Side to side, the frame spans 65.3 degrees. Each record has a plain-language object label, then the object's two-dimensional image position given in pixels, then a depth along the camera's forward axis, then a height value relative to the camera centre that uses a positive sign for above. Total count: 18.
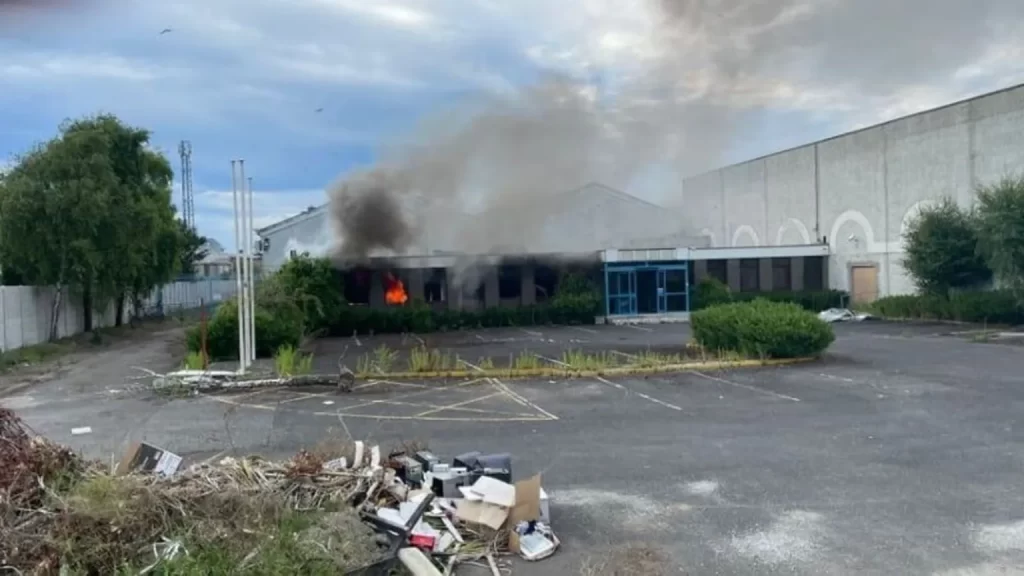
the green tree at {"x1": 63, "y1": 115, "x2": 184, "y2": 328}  26.89 +2.97
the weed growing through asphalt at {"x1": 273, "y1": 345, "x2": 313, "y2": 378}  16.69 -1.55
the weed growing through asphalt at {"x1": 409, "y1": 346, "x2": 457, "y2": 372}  17.36 -1.64
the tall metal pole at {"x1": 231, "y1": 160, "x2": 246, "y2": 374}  17.58 -0.02
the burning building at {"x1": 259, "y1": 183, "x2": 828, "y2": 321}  33.03 +0.89
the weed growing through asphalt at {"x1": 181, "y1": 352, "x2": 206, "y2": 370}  17.77 -1.51
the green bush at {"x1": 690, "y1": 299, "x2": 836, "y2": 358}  17.70 -1.15
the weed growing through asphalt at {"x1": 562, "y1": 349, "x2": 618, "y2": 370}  17.23 -1.71
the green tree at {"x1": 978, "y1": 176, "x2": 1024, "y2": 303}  25.61 +1.44
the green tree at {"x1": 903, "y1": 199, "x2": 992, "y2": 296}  29.23 +0.83
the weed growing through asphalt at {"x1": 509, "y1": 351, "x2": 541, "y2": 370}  17.31 -1.69
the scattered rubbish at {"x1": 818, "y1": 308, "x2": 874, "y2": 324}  31.88 -1.50
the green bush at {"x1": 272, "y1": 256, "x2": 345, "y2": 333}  27.34 +0.15
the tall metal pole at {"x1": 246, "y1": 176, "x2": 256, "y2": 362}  19.00 -0.44
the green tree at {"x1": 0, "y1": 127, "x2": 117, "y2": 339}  25.16 +2.78
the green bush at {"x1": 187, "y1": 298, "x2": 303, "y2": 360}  19.98 -0.97
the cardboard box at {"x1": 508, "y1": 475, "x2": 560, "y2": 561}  6.40 -1.75
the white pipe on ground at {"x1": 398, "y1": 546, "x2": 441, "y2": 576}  5.43 -1.88
